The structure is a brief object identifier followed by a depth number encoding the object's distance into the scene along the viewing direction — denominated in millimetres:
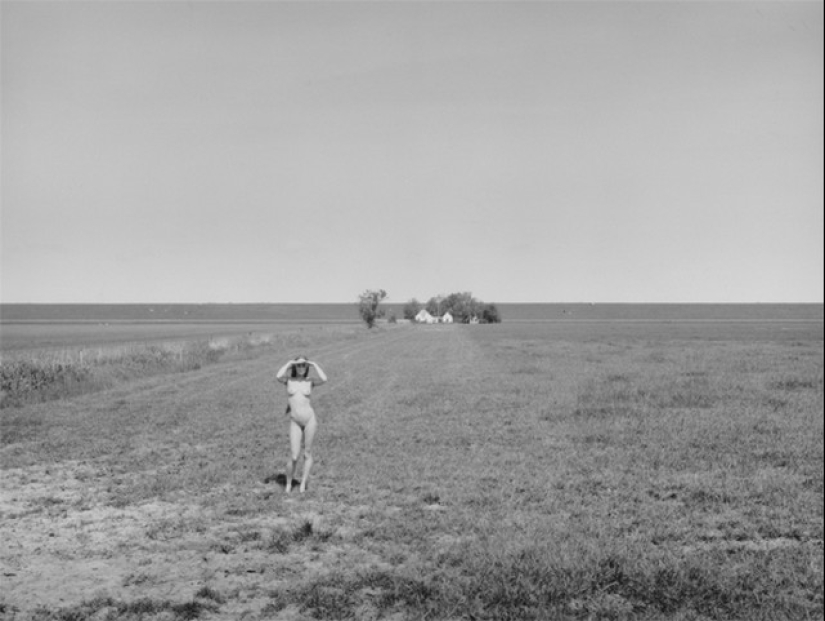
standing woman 10555
